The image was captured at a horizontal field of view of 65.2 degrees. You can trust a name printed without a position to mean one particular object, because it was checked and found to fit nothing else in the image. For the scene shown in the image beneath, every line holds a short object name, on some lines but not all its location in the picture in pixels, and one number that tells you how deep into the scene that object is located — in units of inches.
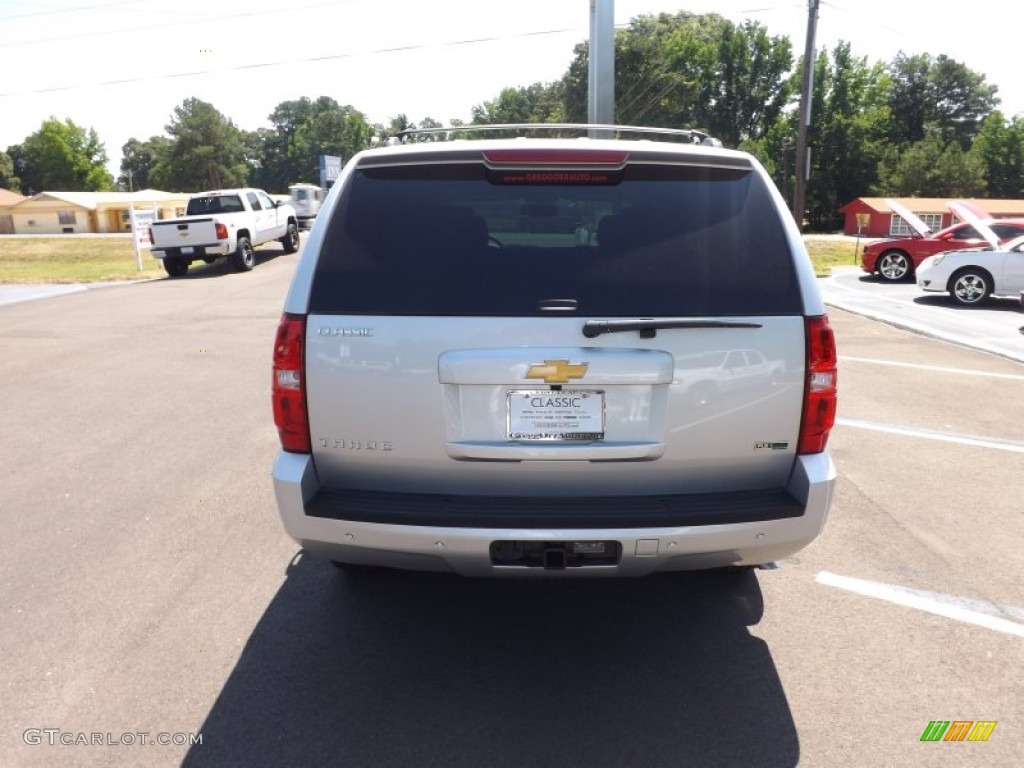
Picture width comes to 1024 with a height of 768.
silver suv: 113.0
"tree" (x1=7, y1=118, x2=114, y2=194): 4271.7
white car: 585.0
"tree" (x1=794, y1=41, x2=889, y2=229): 2669.8
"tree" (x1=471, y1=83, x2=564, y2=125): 3366.1
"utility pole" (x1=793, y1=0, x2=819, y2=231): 983.0
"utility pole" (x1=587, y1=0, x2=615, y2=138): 727.7
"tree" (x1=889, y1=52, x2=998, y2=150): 3622.0
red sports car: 728.3
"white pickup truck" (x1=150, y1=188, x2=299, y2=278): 797.9
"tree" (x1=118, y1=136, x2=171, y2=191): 5487.2
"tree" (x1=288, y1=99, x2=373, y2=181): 4960.6
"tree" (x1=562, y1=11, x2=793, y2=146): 3075.8
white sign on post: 892.0
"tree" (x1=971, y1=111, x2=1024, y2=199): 3075.8
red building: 2041.1
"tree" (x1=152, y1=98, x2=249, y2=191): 4222.4
